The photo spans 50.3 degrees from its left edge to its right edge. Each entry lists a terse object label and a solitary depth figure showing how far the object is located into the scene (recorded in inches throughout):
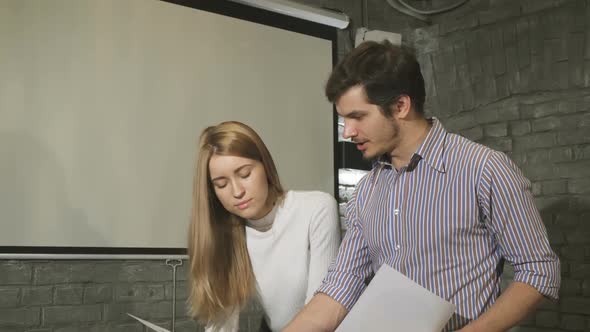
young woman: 71.6
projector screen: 102.4
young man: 52.5
